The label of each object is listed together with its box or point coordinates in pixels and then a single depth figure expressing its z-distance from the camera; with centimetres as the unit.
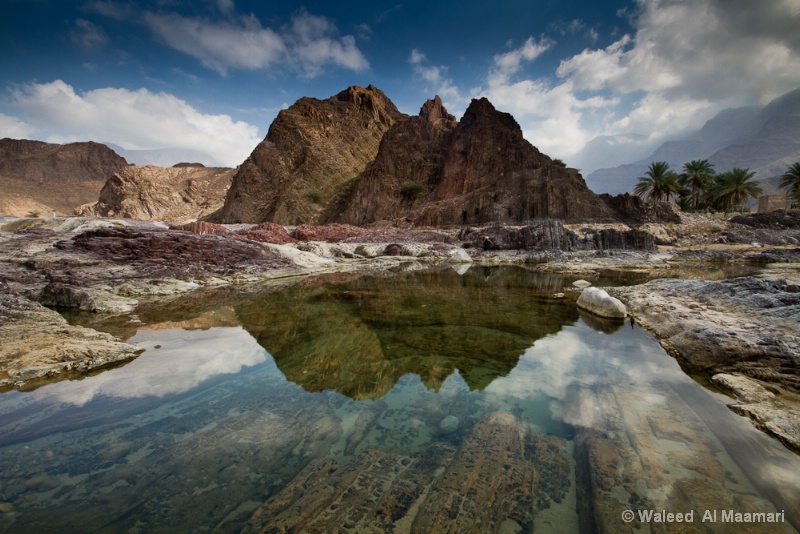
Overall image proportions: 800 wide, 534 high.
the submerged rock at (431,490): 216
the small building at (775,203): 4628
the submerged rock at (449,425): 327
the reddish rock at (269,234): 2345
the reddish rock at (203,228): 2147
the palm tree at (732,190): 4328
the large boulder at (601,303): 739
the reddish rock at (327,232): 2936
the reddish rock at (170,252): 1220
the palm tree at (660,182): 4838
